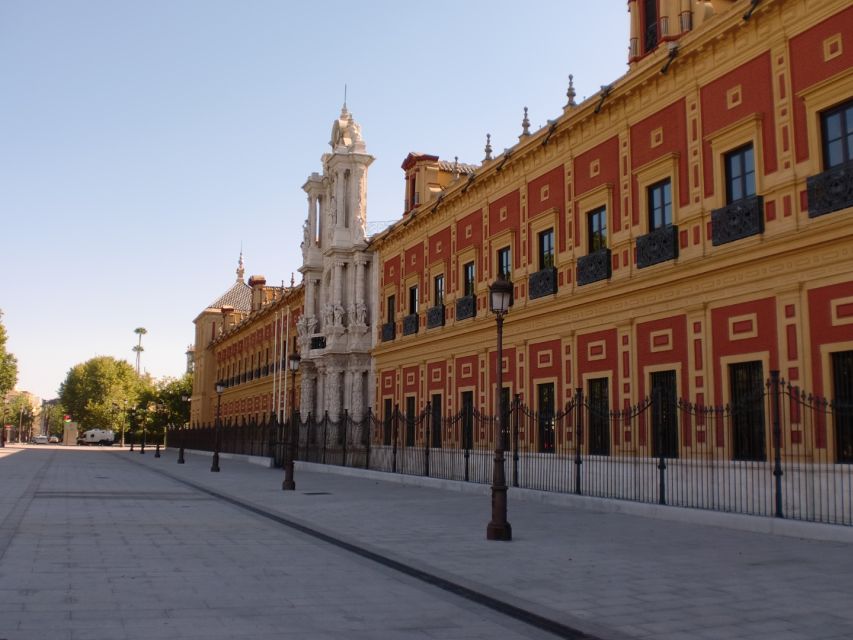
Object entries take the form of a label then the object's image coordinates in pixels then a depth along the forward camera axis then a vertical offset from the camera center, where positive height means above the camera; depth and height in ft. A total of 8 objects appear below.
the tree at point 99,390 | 342.23 +13.91
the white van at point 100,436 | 306.55 -4.65
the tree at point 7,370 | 227.96 +14.86
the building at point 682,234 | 44.93 +12.58
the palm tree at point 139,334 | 454.81 +47.73
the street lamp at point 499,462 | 37.58 -1.80
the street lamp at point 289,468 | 69.35 -3.72
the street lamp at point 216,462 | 102.06 -4.66
